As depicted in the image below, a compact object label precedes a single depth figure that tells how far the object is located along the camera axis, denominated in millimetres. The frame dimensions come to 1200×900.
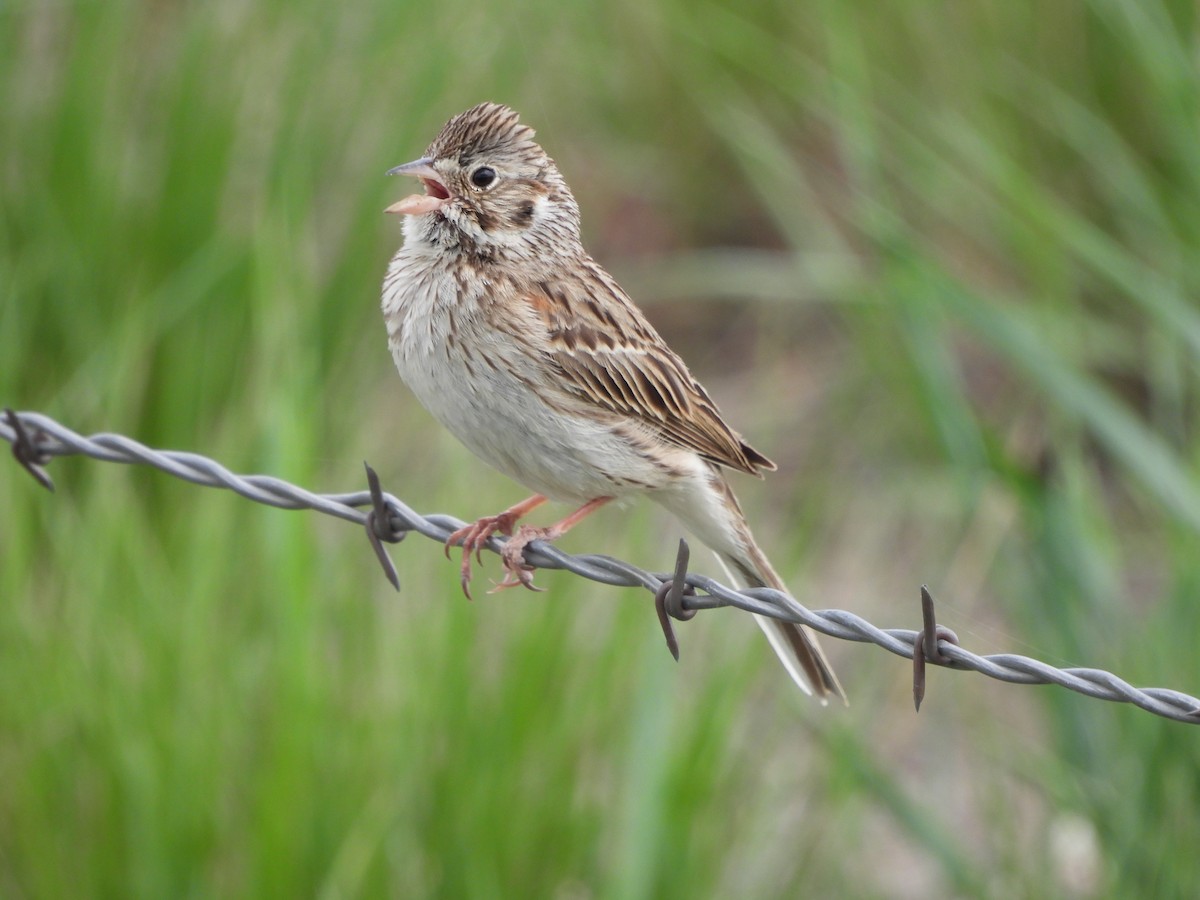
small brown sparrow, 7695
